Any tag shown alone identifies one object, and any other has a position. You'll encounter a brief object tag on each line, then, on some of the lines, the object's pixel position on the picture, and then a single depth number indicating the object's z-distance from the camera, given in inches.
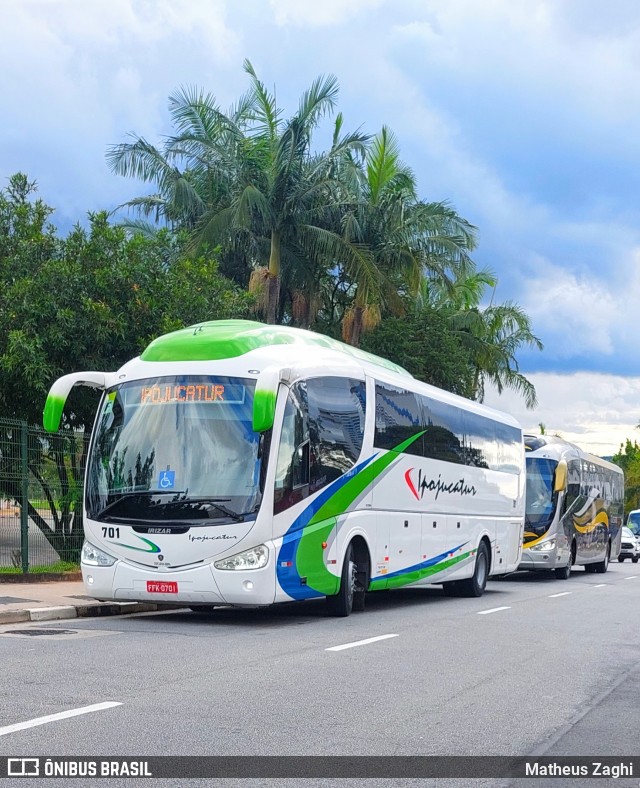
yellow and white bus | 1114.1
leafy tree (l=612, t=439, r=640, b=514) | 3697.3
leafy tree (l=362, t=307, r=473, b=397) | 1545.3
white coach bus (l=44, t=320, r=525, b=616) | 513.0
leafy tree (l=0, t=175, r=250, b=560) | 768.9
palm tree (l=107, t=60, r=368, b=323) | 1205.7
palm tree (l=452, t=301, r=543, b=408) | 1863.3
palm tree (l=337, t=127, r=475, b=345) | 1256.8
